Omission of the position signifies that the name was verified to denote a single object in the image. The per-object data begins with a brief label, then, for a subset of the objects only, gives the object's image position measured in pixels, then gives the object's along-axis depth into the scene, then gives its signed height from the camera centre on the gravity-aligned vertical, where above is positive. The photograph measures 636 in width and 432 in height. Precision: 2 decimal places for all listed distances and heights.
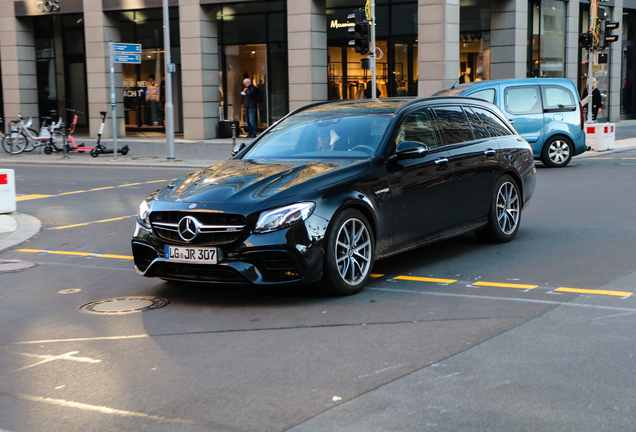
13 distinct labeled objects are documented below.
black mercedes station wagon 6.39 -0.71
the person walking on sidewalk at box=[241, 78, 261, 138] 30.05 +0.39
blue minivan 17.80 -0.05
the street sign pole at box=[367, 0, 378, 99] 21.11 +1.51
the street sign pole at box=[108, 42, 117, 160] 21.91 +1.61
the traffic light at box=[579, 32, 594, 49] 25.00 +2.02
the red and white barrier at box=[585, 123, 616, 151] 22.42 -0.73
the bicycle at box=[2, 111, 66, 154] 24.91 -0.65
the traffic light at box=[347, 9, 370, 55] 21.11 +1.99
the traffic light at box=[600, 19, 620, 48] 25.24 +2.22
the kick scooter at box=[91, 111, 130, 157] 23.77 -0.97
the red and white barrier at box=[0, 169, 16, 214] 12.57 -1.09
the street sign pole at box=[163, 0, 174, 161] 21.95 +0.38
